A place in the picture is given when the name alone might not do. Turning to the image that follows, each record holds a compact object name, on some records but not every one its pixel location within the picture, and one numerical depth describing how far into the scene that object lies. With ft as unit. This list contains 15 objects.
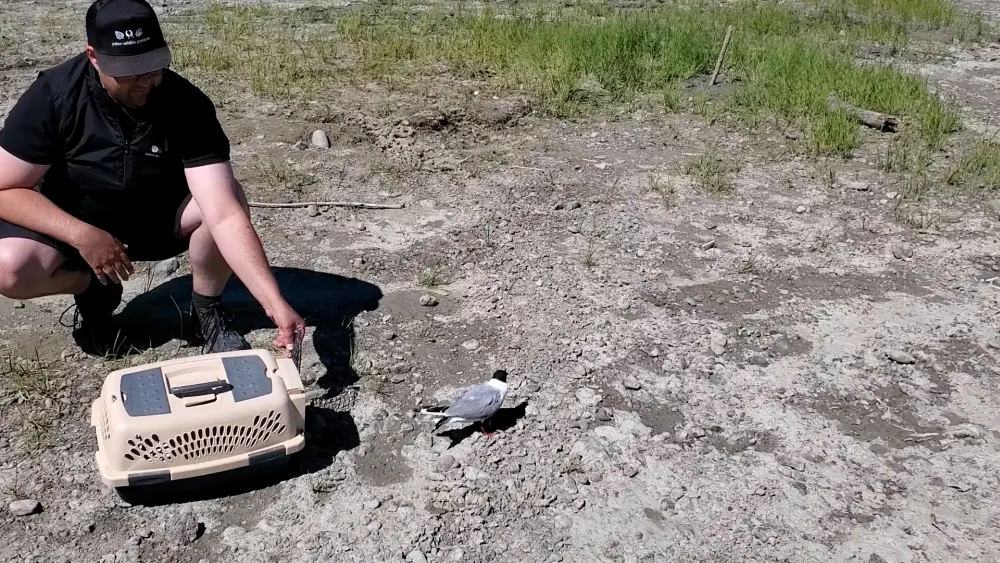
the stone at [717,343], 10.80
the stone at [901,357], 10.71
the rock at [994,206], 15.02
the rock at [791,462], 8.88
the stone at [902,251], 13.46
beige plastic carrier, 7.20
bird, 8.77
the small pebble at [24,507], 7.88
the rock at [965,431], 9.41
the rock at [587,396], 9.77
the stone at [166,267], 12.14
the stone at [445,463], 8.68
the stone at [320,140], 16.83
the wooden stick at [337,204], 14.24
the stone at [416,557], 7.62
